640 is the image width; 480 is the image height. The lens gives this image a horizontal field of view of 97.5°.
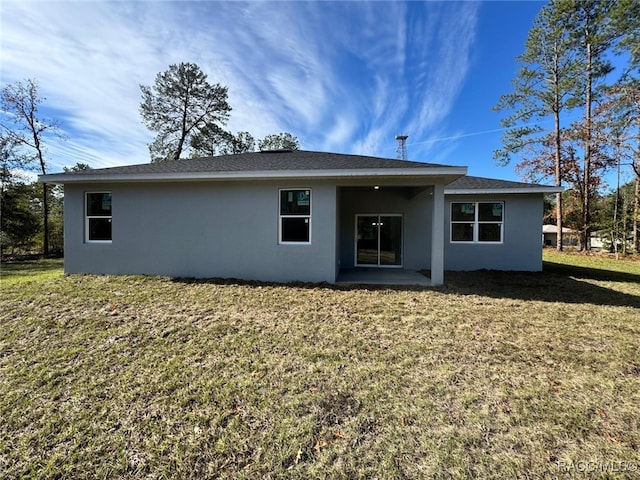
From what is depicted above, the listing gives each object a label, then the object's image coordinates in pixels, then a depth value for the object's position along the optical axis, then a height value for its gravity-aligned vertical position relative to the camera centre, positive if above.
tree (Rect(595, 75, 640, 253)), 14.57 +6.31
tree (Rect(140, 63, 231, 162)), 21.48 +10.25
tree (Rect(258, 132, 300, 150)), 30.16 +10.35
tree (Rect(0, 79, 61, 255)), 17.12 +6.95
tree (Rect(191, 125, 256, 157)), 23.44 +8.23
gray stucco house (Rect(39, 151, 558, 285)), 7.11 +0.62
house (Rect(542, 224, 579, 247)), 28.12 +0.28
